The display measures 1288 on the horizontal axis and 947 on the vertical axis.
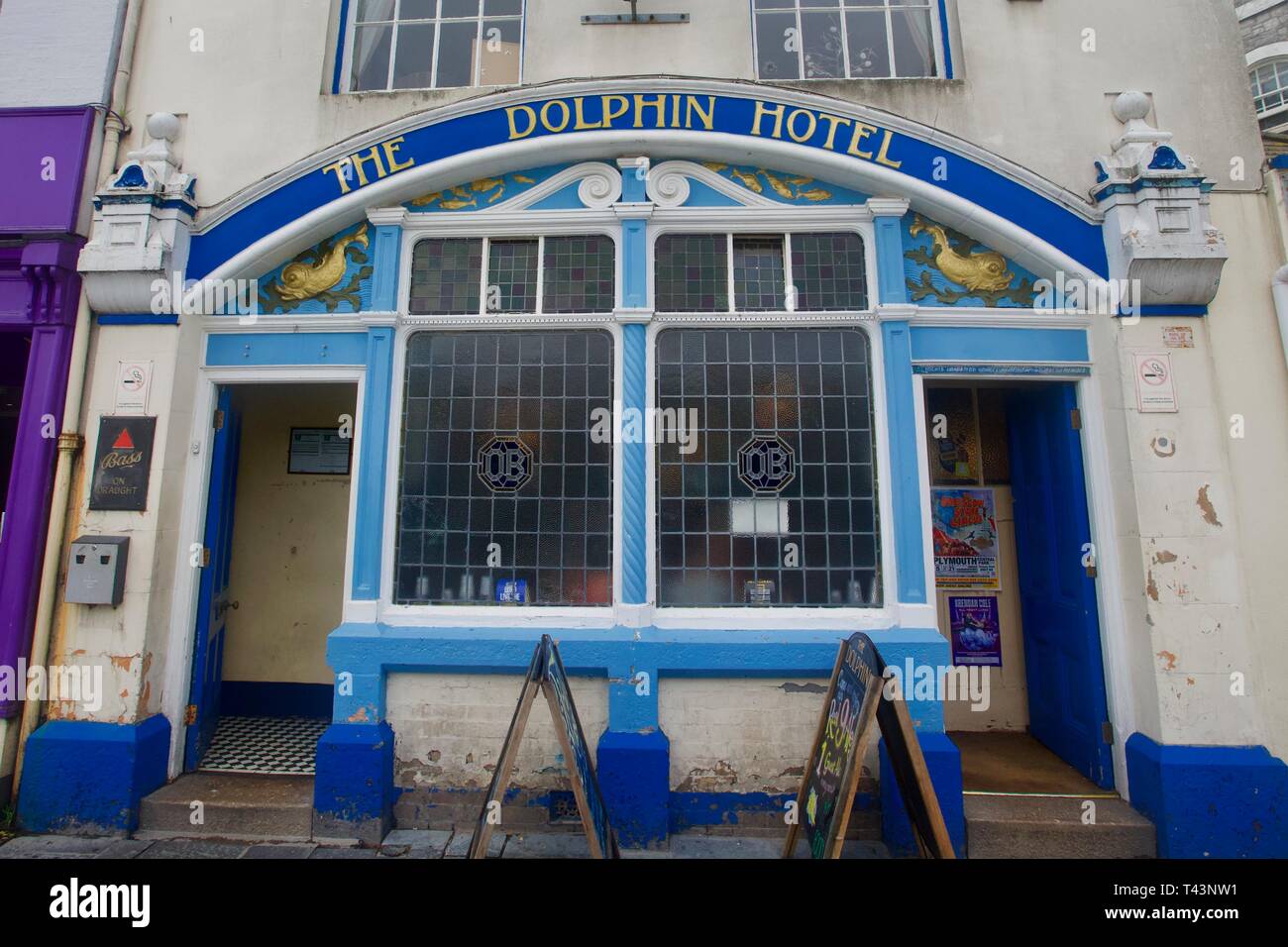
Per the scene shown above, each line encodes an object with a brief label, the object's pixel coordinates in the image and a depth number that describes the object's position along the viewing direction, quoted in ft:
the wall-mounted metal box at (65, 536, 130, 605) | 13.61
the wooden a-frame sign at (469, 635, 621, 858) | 9.86
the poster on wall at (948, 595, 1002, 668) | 17.17
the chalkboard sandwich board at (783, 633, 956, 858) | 9.36
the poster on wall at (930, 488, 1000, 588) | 17.22
